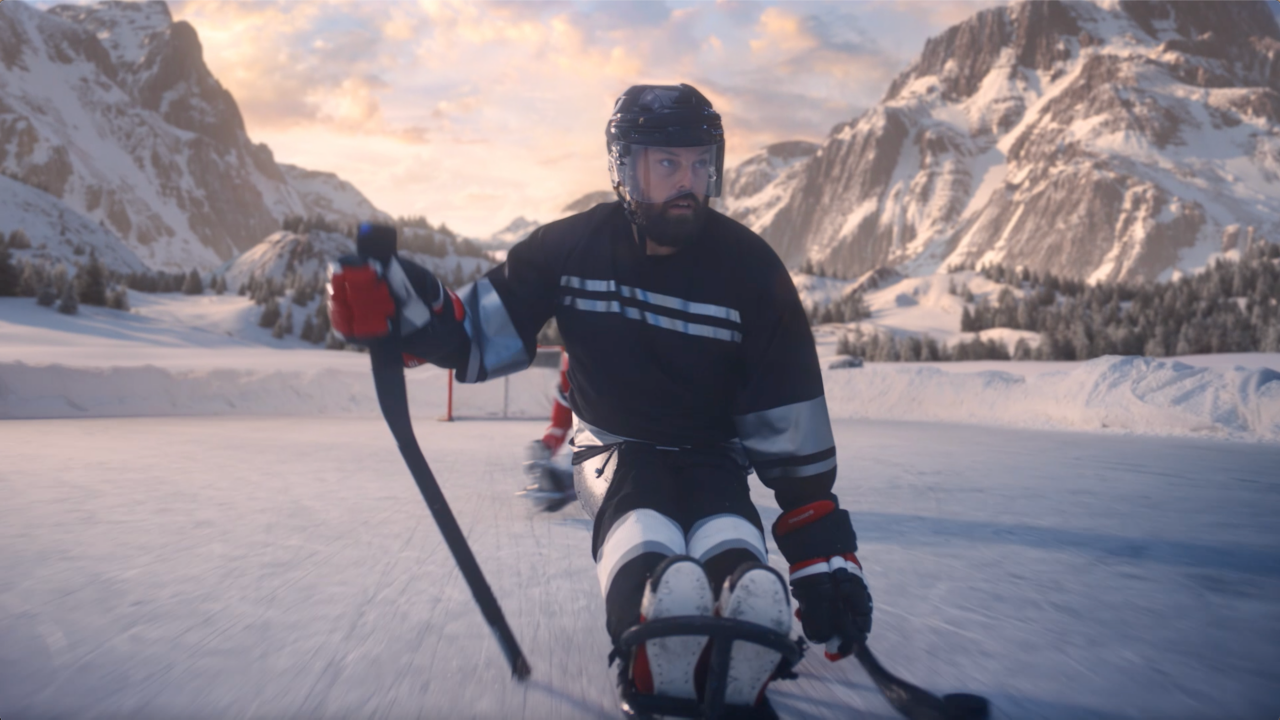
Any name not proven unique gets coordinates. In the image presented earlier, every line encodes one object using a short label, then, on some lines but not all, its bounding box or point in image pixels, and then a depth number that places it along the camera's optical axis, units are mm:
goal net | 13578
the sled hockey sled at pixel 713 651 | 1528
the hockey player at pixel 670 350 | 1967
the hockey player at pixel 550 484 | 4293
